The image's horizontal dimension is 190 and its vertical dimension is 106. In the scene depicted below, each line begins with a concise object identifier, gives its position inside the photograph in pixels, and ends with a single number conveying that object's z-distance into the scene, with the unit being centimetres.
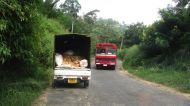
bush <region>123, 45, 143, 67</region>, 2136
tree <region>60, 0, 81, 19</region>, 3722
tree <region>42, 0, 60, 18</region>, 2351
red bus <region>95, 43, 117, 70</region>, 2131
